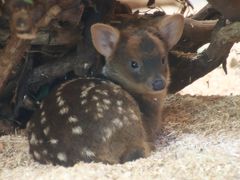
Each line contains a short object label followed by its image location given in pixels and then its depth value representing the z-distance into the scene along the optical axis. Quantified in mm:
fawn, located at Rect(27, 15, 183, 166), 7004
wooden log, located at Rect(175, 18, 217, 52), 9422
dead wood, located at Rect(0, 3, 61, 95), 6953
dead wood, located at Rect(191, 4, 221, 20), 10234
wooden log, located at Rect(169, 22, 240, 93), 8727
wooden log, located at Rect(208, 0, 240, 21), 7880
